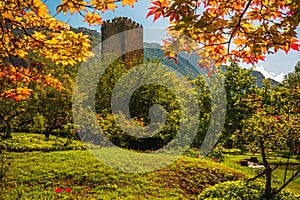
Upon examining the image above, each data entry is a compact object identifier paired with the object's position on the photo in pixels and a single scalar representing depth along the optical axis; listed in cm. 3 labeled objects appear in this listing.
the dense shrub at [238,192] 419
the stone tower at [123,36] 3122
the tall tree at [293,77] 3215
